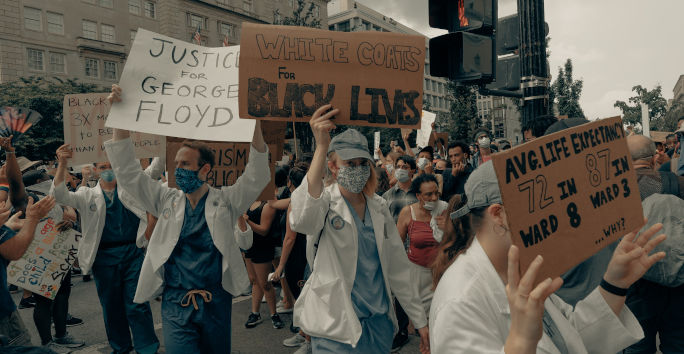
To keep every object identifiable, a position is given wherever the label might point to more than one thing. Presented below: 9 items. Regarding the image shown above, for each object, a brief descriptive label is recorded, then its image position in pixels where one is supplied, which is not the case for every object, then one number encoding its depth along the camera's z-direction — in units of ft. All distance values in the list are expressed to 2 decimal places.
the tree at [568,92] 78.02
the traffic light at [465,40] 14.05
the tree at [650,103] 186.19
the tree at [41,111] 94.58
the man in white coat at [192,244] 11.00
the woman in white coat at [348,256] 9.61
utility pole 14.24
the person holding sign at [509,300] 4.16
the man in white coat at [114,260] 15.44
